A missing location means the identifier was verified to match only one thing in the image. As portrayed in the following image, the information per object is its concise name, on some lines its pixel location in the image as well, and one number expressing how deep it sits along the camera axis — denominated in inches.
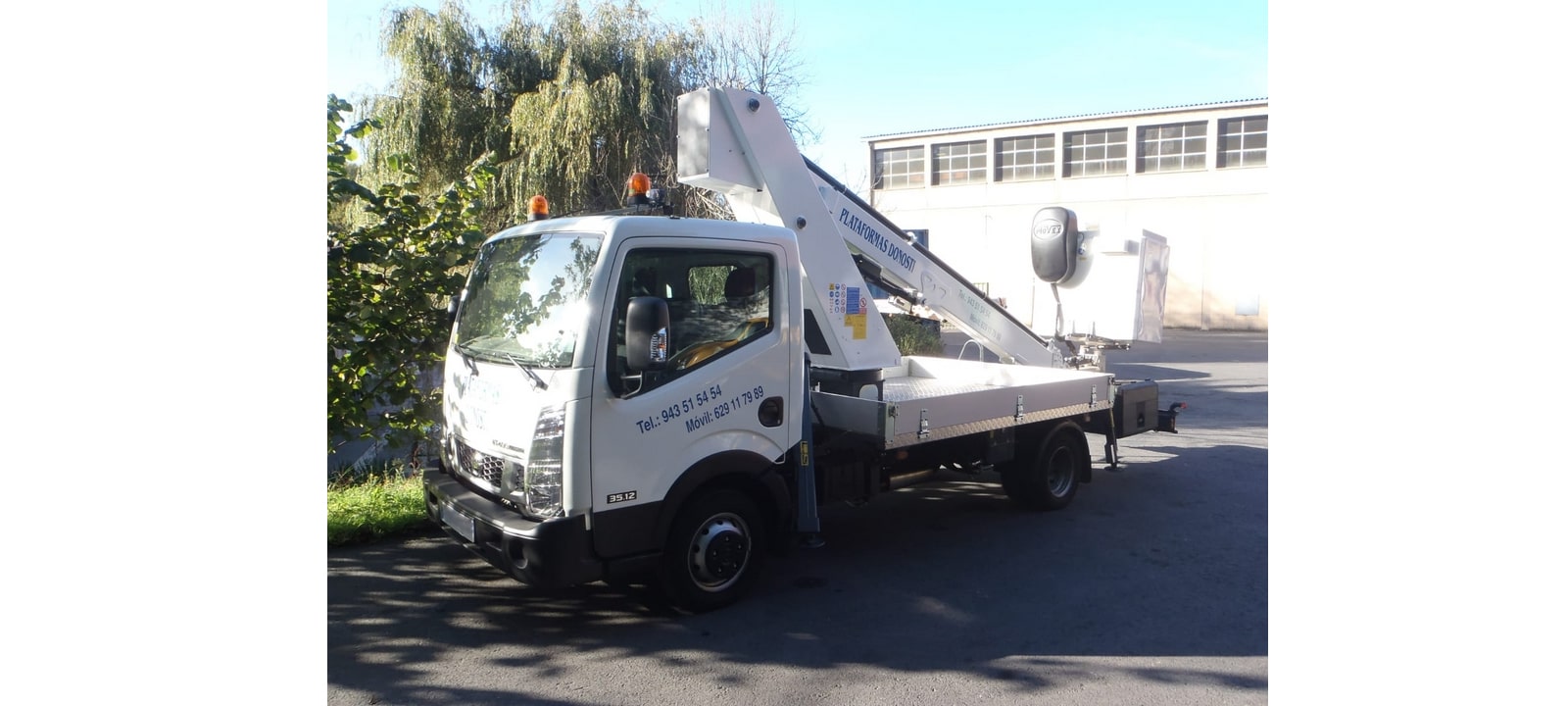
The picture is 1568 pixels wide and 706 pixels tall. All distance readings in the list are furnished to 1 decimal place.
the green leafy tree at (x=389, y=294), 228.7
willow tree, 569.9
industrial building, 1172.5
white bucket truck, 174.9
